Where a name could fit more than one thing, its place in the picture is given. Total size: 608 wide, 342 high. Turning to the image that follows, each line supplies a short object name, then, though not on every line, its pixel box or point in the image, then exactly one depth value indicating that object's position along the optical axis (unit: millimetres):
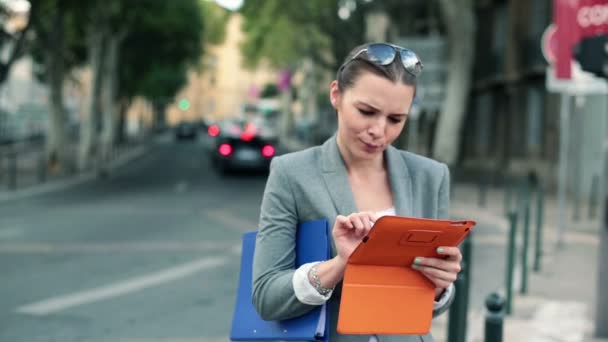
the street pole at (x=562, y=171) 12156
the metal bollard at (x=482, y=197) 18531
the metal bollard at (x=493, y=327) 3605
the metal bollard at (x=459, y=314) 5195
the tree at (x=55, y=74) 25844
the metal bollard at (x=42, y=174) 23759
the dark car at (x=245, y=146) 26156
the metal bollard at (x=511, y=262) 7523
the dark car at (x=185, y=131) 69812
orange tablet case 2100
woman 2211
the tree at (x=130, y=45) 29734
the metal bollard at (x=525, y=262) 8414
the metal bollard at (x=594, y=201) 16820
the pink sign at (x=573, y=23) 7887
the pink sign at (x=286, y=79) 57594
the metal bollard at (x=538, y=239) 9750
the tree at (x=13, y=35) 21359
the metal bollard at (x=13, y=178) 21000
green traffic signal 78625
